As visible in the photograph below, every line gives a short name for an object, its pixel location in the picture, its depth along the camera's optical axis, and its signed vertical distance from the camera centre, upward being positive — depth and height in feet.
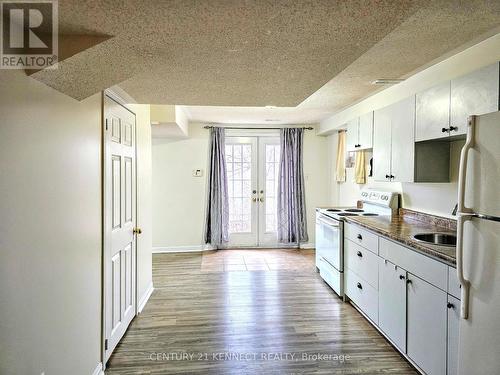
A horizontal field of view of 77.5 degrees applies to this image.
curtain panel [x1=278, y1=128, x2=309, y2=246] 19.21 -0.17
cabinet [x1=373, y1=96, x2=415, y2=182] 9.40 +1.39
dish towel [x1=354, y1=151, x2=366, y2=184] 14.64 +0.74
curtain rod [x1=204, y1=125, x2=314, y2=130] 19.07 +3.42
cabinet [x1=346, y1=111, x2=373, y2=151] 12.01 +2.10
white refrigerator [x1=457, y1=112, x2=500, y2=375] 4.61 -0.98
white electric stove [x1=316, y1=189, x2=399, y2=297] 11.74 -1.83
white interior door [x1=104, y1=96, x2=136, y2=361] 7.64 -1.09
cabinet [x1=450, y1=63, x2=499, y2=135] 6.43 +1.99
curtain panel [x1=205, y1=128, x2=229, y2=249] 18.66 -0.68
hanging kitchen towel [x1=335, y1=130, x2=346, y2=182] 17.20 +1.43
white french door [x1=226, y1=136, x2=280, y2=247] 19.45 -0.38
